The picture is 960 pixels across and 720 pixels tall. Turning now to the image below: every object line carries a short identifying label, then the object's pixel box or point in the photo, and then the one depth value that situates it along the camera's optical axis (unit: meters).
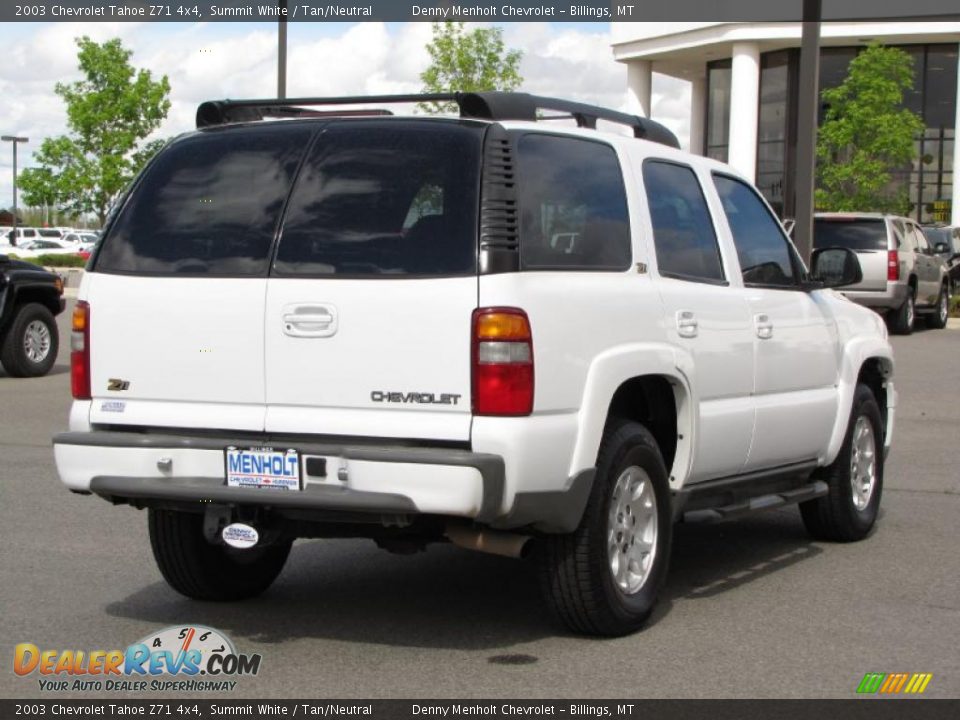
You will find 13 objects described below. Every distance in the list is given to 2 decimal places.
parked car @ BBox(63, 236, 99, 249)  74.82
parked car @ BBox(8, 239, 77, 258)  63.07
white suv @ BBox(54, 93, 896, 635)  5.52
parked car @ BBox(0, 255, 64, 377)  17.44
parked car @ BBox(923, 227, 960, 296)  30.83
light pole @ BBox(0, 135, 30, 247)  68.69
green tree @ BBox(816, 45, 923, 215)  37.34
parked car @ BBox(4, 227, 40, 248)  75.56
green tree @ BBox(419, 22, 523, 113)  36.59
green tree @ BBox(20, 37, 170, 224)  52.22
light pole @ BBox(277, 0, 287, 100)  19.47
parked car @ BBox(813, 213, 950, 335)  23.05
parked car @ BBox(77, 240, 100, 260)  57.17
